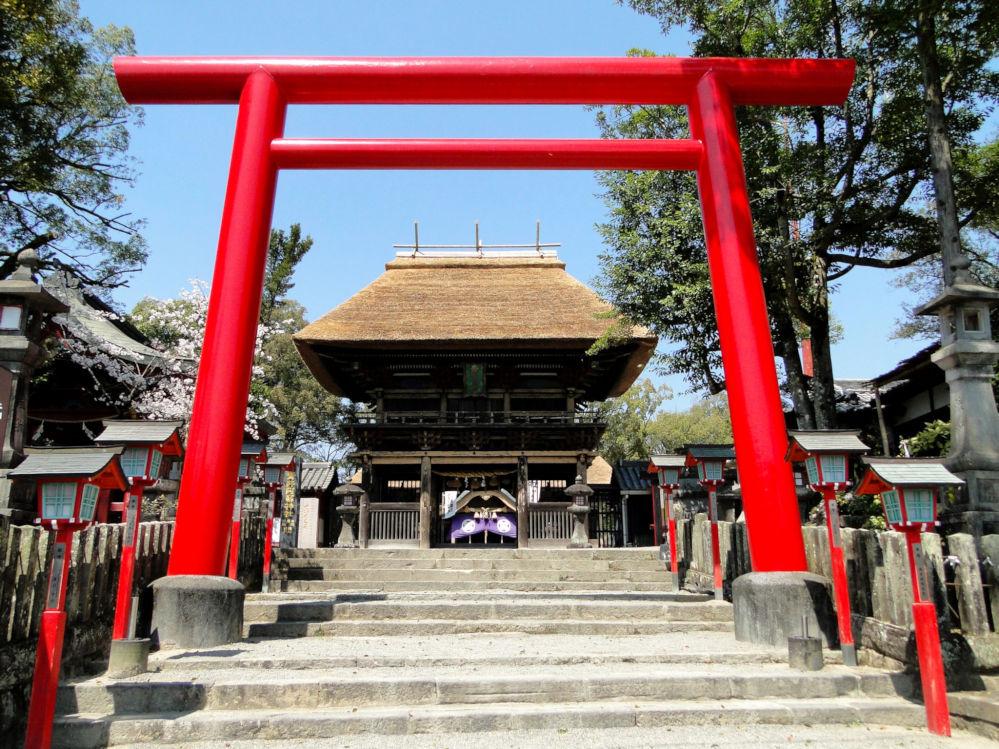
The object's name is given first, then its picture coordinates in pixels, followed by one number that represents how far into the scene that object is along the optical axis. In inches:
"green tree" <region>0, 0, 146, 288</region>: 502.9
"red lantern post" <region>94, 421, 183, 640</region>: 213.5
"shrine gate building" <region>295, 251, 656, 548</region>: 587.8
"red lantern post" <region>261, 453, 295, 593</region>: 373.7
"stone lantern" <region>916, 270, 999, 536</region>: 241.4
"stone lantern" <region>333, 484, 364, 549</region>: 530.3
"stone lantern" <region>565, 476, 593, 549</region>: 536.1
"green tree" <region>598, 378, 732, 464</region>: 1259.8
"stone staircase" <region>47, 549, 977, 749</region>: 163.5
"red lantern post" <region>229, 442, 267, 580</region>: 317.7
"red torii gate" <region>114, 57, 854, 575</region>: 256.8
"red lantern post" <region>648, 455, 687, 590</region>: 368.8
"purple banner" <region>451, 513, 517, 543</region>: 630.5
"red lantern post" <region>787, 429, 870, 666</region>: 207.6
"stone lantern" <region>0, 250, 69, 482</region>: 277.4
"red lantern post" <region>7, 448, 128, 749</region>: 148.9
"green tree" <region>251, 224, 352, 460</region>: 1071.6
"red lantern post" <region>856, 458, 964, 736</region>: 161.2
